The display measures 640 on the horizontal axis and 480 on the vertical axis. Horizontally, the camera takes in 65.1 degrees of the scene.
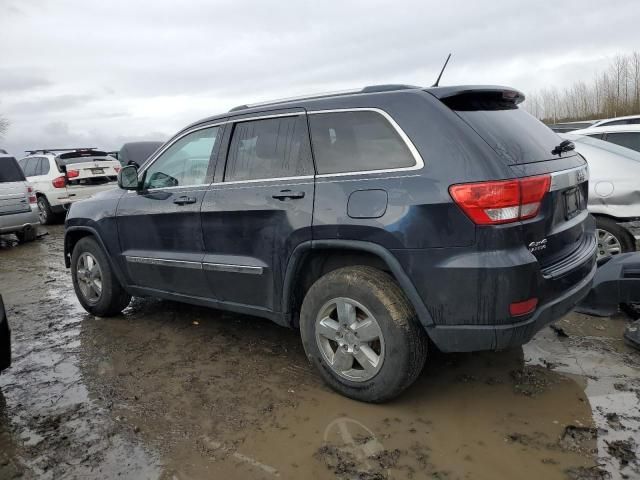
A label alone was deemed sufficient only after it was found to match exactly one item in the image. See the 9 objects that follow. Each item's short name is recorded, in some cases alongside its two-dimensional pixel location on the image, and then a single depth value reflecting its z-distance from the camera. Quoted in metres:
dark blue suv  2.62
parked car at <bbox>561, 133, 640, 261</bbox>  5.27
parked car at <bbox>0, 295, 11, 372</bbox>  3.26
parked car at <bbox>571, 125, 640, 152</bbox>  6.68
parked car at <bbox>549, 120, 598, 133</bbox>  18.52
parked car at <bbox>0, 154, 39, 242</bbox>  8.88
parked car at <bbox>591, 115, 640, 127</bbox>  10.74
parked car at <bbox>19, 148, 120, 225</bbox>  11.41
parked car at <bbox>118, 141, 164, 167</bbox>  13.91
